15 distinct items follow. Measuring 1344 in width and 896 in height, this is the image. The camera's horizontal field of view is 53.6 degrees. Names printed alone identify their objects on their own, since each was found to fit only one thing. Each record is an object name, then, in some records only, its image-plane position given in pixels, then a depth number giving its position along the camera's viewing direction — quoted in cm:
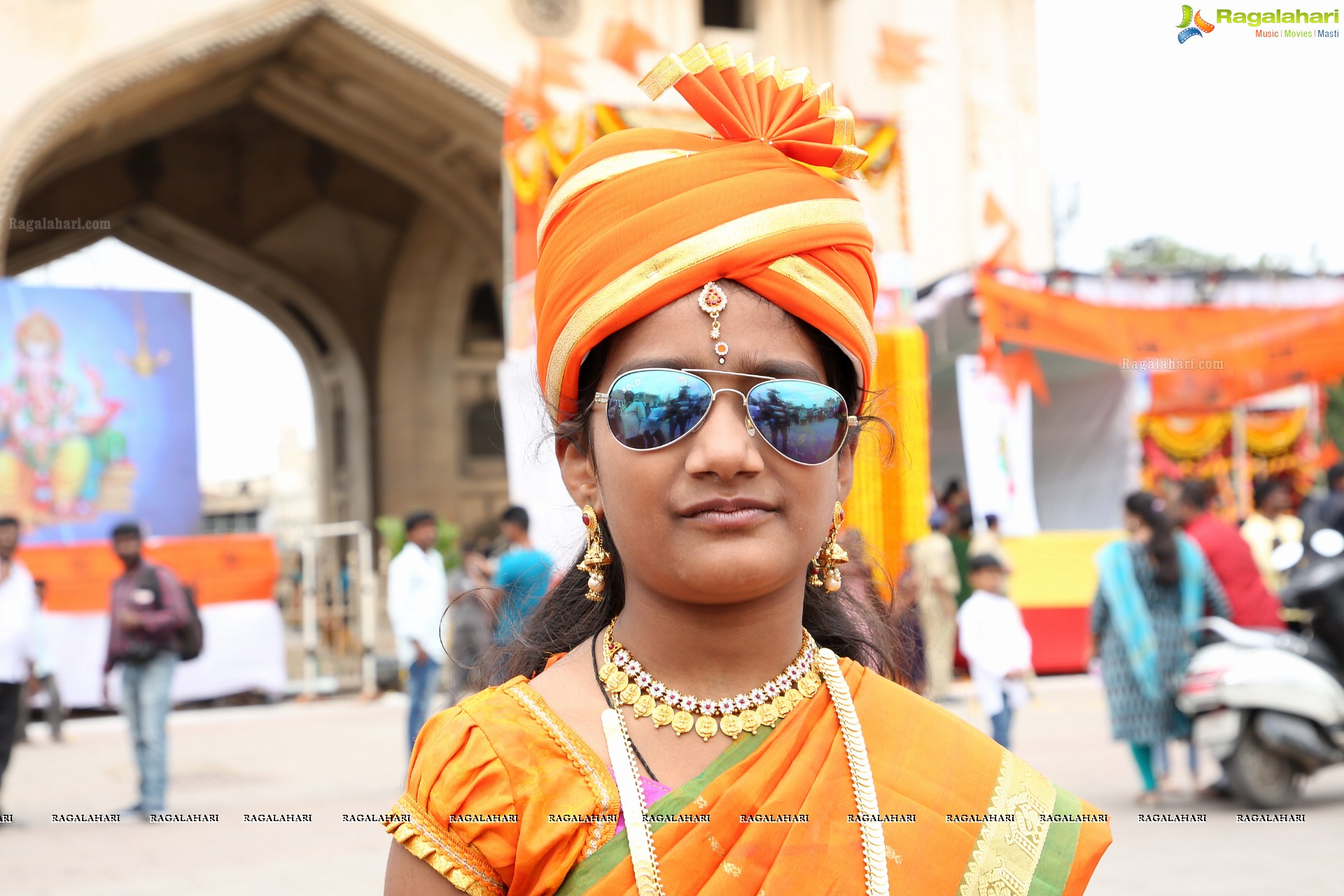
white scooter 543
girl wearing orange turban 122
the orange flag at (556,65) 1053
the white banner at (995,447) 1062
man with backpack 624
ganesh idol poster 1186
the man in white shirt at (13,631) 625
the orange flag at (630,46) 903
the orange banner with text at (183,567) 1106
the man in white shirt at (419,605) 682
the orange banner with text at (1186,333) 1080
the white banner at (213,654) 1088
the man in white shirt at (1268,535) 1025
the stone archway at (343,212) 1405
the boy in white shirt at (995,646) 588
